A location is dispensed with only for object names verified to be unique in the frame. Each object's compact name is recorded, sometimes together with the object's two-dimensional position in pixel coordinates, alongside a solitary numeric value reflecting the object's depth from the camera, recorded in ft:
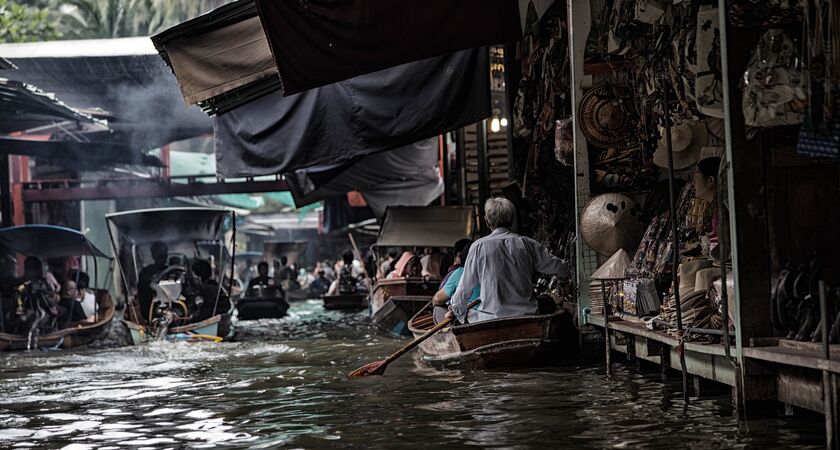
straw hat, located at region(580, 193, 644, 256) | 30.04
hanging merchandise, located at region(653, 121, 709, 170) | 27.53
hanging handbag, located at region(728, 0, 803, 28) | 19.04
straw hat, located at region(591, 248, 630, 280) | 28.35
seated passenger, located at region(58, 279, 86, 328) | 59.11
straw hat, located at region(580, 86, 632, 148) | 31.05
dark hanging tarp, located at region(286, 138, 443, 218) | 59.23
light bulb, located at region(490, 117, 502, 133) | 53.62
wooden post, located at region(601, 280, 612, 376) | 28.63
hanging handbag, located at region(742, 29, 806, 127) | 18.74
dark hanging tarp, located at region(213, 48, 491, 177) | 33.91
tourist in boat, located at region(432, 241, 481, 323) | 34.24
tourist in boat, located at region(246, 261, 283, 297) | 88.07
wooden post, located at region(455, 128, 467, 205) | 64.13
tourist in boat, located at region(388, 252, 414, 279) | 62.18
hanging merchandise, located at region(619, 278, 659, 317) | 26.86
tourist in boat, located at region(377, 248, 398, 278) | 72.03
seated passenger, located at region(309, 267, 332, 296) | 127.03
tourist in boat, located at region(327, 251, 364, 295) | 94.54
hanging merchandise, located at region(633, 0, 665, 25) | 26.40
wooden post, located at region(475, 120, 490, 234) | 54.44
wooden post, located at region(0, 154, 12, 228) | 69.21
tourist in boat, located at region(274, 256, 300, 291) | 130.00
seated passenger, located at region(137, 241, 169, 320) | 55.01
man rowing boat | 30.19
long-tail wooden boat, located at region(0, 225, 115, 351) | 53.47
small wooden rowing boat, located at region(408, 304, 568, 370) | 29.91
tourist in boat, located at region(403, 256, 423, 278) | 61.31
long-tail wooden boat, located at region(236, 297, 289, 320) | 79.36
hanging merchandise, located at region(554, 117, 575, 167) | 33.40
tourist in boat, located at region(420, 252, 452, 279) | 60.03
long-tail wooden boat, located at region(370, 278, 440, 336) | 53.42
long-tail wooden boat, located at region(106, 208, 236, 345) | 52.21
